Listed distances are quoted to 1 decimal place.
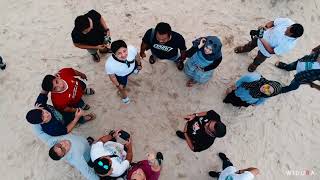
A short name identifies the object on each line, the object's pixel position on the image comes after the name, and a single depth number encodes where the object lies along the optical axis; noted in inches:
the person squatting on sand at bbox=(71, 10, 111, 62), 148.7
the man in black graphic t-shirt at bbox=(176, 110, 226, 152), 136.9
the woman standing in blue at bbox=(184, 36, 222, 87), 149.1
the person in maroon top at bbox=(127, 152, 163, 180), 135.0
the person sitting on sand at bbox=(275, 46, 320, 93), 158.7
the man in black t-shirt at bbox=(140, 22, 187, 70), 146.1
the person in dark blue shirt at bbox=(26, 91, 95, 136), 133.6
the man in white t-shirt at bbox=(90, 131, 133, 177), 133.5
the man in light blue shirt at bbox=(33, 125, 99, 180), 140.1
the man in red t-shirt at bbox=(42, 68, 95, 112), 139.9
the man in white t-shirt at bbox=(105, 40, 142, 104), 144.0
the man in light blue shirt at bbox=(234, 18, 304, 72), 153.3
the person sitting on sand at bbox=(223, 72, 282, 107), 149.1
